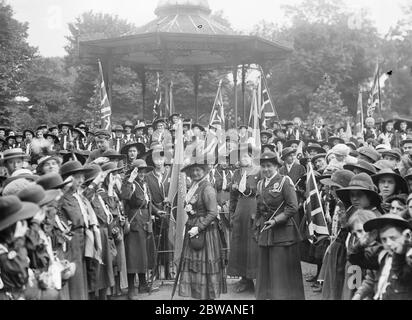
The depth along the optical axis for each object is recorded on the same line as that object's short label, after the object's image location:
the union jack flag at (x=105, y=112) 13.84
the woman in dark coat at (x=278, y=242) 7.43
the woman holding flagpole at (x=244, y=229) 8.93
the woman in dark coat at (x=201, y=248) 7.34
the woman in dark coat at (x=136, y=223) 8.36
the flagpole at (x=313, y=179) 7.59
